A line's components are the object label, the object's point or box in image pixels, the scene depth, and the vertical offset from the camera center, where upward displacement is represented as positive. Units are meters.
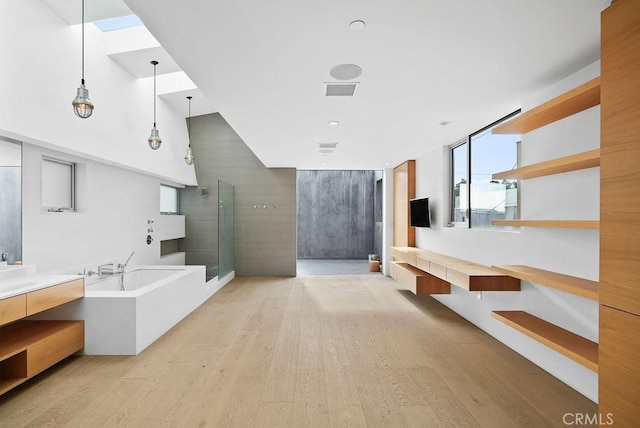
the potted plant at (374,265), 7.52 -1.21
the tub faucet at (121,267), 4.20 -0.70
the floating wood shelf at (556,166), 1.92 +0.33
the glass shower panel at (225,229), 5.94 -0.29
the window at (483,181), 3.34 +0.43
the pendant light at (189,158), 5.24 +0.91
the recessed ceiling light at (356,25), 1.82 +1.08
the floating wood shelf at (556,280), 1.98 -0.47
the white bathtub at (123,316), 2.92 -0.97
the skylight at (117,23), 3.84 +2.33
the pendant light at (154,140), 4.11 +0.95
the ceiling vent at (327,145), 4.76 +1.03
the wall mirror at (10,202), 2.83 +0.11
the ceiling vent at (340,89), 2.66 +1.06
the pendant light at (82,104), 2.61 +0.90
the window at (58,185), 3.45 +0.32
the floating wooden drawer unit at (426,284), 4.30 -0.95
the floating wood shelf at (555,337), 1.97 -0.87
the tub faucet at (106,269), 3.96 -0.69
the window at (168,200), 6.05 +0.28
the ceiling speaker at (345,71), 2.35 +1.08
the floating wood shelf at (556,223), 1.93 -0.07
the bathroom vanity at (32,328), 2.23 -0.95
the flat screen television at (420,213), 5.03 +0.01
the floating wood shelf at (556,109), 1.94 +0.73
